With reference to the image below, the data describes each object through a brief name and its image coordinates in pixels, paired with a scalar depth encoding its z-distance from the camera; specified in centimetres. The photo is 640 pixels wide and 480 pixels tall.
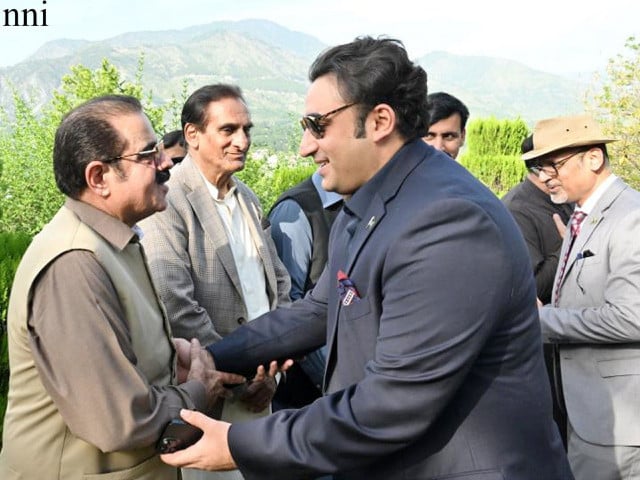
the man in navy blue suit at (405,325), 207
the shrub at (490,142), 2036
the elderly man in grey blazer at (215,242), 376
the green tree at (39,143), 855
